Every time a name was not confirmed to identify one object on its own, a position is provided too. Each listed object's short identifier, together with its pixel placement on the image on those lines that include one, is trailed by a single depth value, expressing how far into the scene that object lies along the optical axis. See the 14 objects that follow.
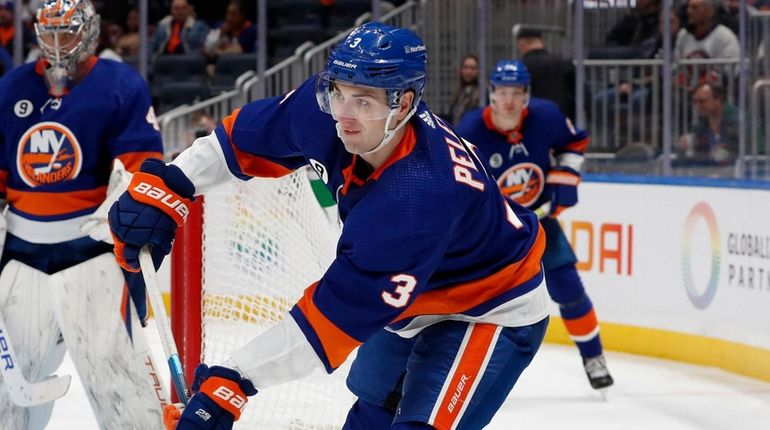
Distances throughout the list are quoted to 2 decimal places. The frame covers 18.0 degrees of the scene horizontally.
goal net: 6.81
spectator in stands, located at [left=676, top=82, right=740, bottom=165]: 10.62
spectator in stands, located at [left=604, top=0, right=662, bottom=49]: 11.14
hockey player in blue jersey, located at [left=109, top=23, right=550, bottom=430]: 3.89
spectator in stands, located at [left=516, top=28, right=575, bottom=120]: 11.69
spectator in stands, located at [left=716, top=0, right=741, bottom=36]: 10.61
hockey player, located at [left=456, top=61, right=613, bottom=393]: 9.00
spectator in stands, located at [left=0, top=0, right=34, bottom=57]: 13.14
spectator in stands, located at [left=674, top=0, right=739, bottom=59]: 10.75
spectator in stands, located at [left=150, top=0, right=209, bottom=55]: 13.87
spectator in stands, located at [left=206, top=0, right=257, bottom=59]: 13.45
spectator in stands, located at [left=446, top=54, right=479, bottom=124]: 12.19
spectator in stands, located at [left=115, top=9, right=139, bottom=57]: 13.35
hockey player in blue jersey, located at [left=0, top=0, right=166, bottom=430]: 5.86
